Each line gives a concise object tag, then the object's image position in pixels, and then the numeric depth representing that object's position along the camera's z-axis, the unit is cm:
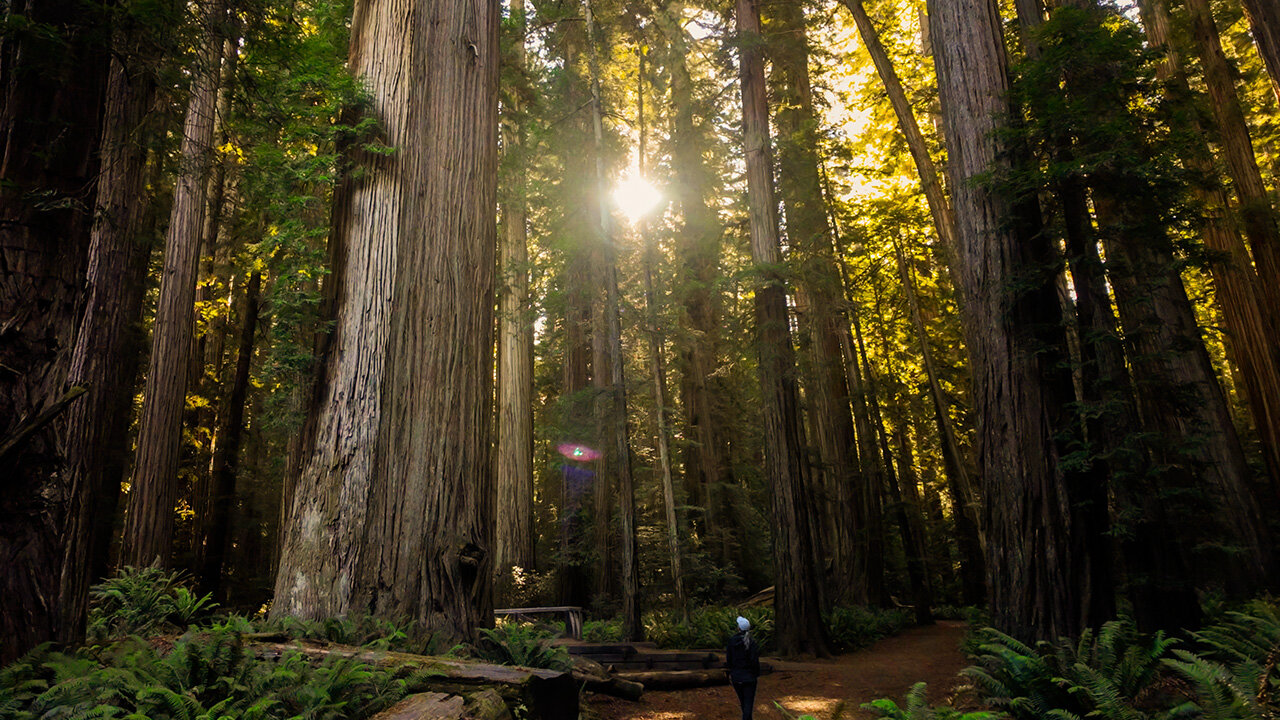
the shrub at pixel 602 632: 1231
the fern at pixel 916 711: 338
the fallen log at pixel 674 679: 820
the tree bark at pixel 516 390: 1650
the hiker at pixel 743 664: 655
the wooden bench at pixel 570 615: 1084
